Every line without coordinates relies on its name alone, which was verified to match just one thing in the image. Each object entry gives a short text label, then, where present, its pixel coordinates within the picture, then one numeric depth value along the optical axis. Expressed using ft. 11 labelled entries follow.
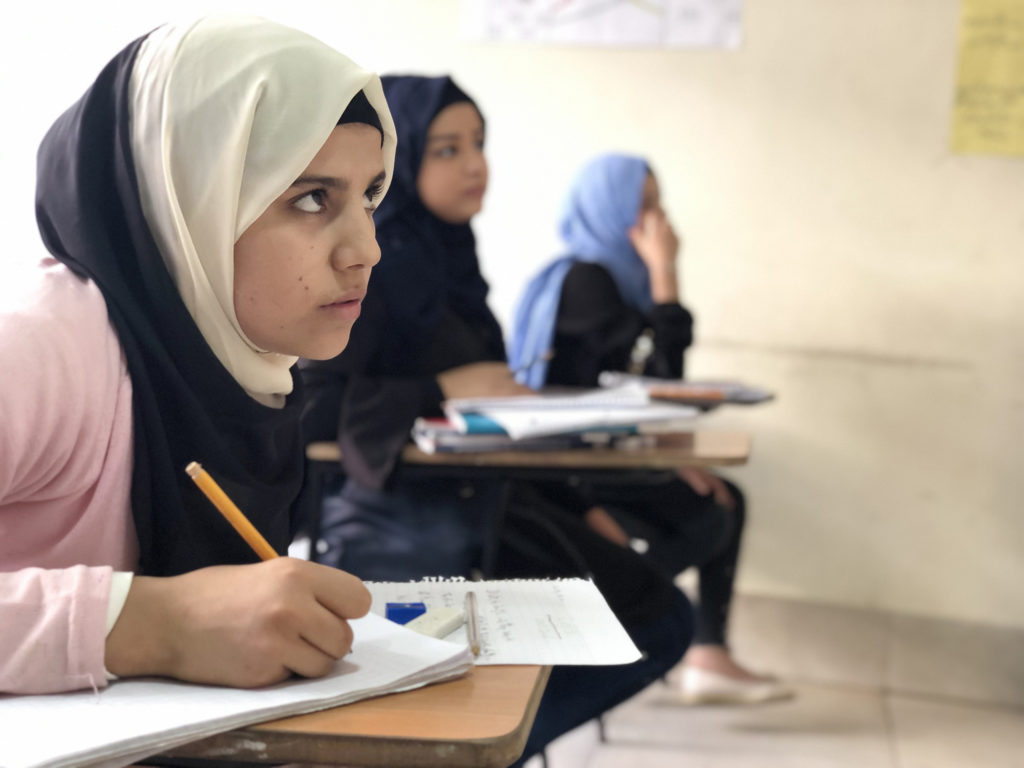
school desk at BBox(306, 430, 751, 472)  5.83
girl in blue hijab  8.08
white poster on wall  9.18
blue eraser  2.64
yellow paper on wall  8.59
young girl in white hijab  2.64
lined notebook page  2.44
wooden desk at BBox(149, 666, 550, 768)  2.04
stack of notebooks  5.68
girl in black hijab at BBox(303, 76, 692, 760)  5.88
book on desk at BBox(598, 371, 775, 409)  6.38
